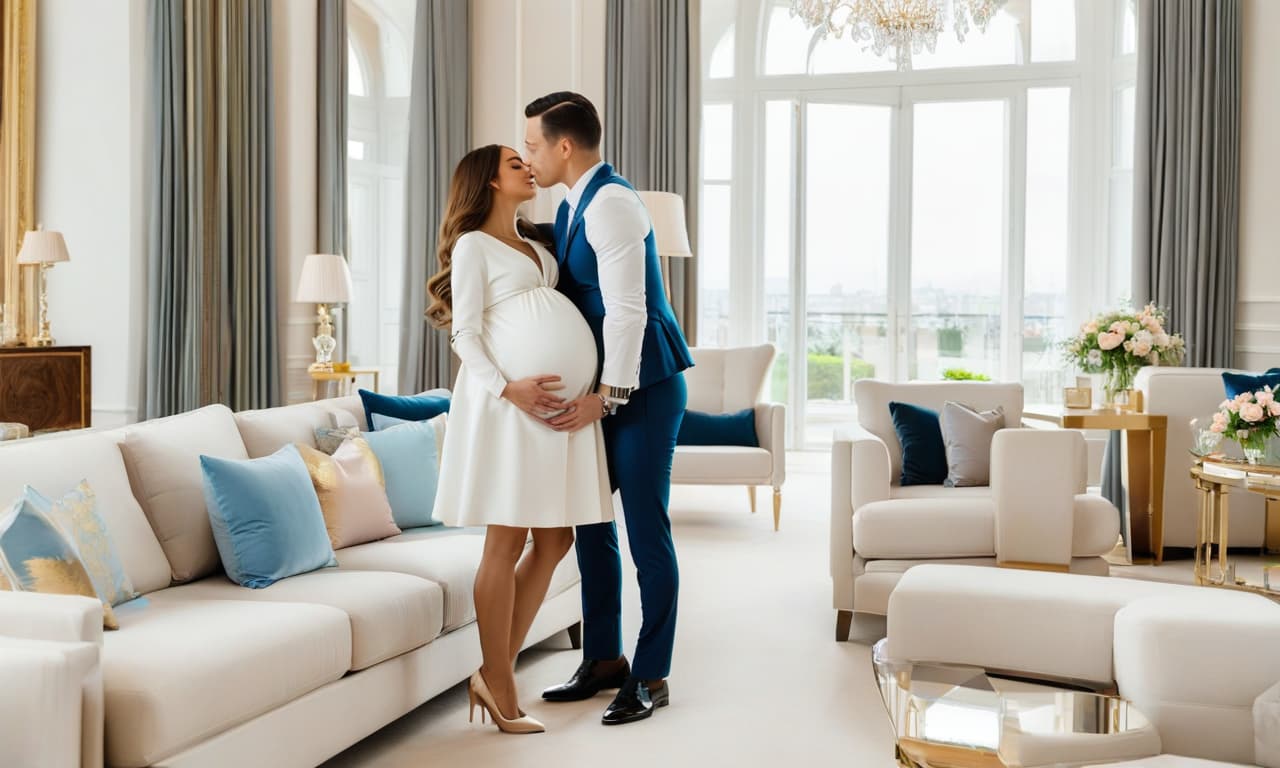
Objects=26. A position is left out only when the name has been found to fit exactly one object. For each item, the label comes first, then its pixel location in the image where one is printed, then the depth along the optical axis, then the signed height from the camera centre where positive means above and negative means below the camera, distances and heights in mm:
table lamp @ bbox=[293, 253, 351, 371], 5910 +476
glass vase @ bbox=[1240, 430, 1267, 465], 3928 -227
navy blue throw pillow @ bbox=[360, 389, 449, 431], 3553 -110
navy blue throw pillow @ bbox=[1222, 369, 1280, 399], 4637 -2
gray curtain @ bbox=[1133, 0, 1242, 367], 6617 +1266
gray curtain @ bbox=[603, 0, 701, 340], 7613 +1880
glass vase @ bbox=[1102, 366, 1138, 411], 5109 -36
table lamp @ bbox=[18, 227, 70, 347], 5277 +561
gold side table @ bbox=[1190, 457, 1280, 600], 3914 -408
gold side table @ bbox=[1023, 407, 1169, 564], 4895 -400
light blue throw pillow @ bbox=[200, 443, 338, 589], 2664 -360
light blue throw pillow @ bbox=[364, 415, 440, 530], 3363 -292
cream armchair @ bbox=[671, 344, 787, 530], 5680 -216
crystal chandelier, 6242 +2015
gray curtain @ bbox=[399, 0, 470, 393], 7262 +1420
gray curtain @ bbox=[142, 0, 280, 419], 5492 +807
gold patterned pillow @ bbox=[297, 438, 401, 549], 3062 -339
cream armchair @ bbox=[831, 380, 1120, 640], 3598 -461
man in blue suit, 2688 +67
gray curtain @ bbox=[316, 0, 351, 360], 6629 +1476
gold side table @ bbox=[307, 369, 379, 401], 6211 -45
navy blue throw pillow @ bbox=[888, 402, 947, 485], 4328 -267
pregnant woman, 2631 -58
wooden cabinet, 5121 -88
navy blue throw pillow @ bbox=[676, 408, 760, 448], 5859 -287
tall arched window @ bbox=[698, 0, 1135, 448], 7793 +1267
